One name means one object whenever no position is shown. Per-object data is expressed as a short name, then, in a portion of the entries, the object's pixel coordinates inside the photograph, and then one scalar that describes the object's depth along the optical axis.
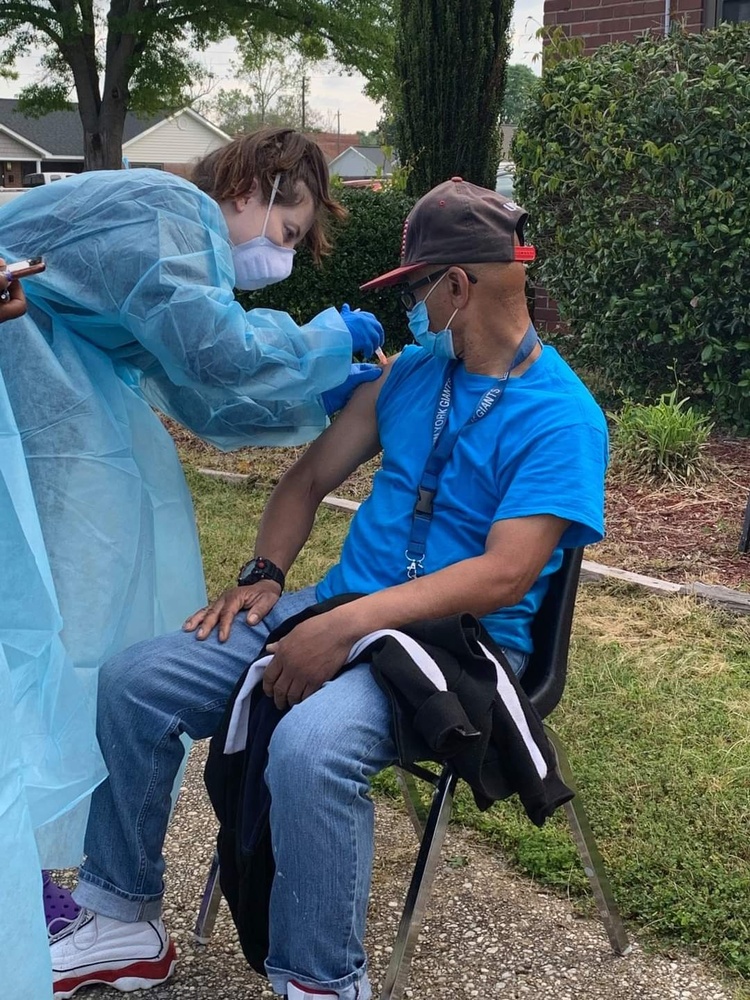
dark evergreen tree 9.60
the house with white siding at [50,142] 52.75
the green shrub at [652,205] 6.30
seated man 2.03
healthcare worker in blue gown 2.17
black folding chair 2.38
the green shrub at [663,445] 5.75
